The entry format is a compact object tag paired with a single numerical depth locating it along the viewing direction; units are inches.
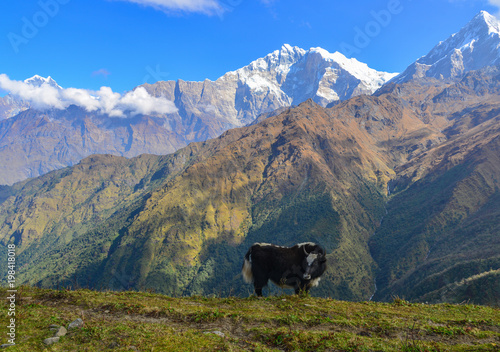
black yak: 801.6
